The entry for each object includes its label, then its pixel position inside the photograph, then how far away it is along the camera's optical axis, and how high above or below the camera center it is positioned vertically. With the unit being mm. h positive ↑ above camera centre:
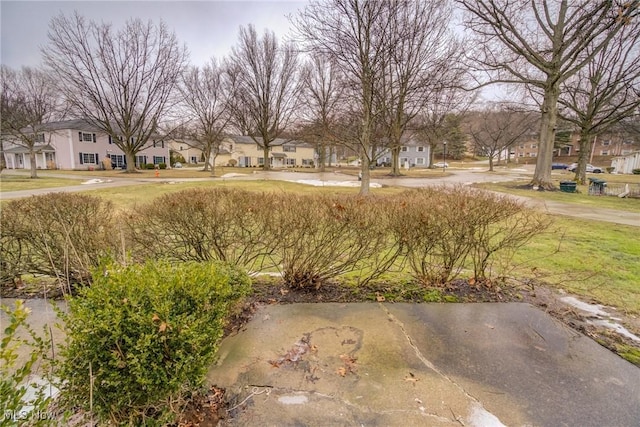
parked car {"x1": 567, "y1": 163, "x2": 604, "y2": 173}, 44575 +746
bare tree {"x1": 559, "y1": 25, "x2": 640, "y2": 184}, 18531 +6065
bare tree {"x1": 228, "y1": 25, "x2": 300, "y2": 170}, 37312 +10290
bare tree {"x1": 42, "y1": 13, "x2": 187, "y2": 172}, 28141 +9041
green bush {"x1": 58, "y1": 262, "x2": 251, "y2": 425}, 1677 -1066
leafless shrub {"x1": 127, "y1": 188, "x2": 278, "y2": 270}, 3852 -840
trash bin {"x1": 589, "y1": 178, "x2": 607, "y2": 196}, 16922 -699
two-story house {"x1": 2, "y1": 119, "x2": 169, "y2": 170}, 36750 +1382
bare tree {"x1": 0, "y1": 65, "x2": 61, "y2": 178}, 25391 +5482
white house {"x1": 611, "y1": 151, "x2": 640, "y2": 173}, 39153 +1767
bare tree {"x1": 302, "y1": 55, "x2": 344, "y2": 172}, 31453 +8974
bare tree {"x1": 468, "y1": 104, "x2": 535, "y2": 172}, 43906 +6625
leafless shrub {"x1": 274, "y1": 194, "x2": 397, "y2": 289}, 3727 -866
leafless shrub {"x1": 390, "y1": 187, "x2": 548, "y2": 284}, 3758 -731
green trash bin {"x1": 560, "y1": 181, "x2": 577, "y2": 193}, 17570 -752
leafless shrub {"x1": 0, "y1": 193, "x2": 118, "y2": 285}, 3912 -982
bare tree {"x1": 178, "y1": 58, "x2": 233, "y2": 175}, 37250 +8006
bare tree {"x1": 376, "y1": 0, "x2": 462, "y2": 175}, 11388 +4506
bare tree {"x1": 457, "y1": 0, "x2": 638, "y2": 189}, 15281 +6898
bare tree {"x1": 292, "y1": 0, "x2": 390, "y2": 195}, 11117 +5001
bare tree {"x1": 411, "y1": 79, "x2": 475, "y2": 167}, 13014 +4206
